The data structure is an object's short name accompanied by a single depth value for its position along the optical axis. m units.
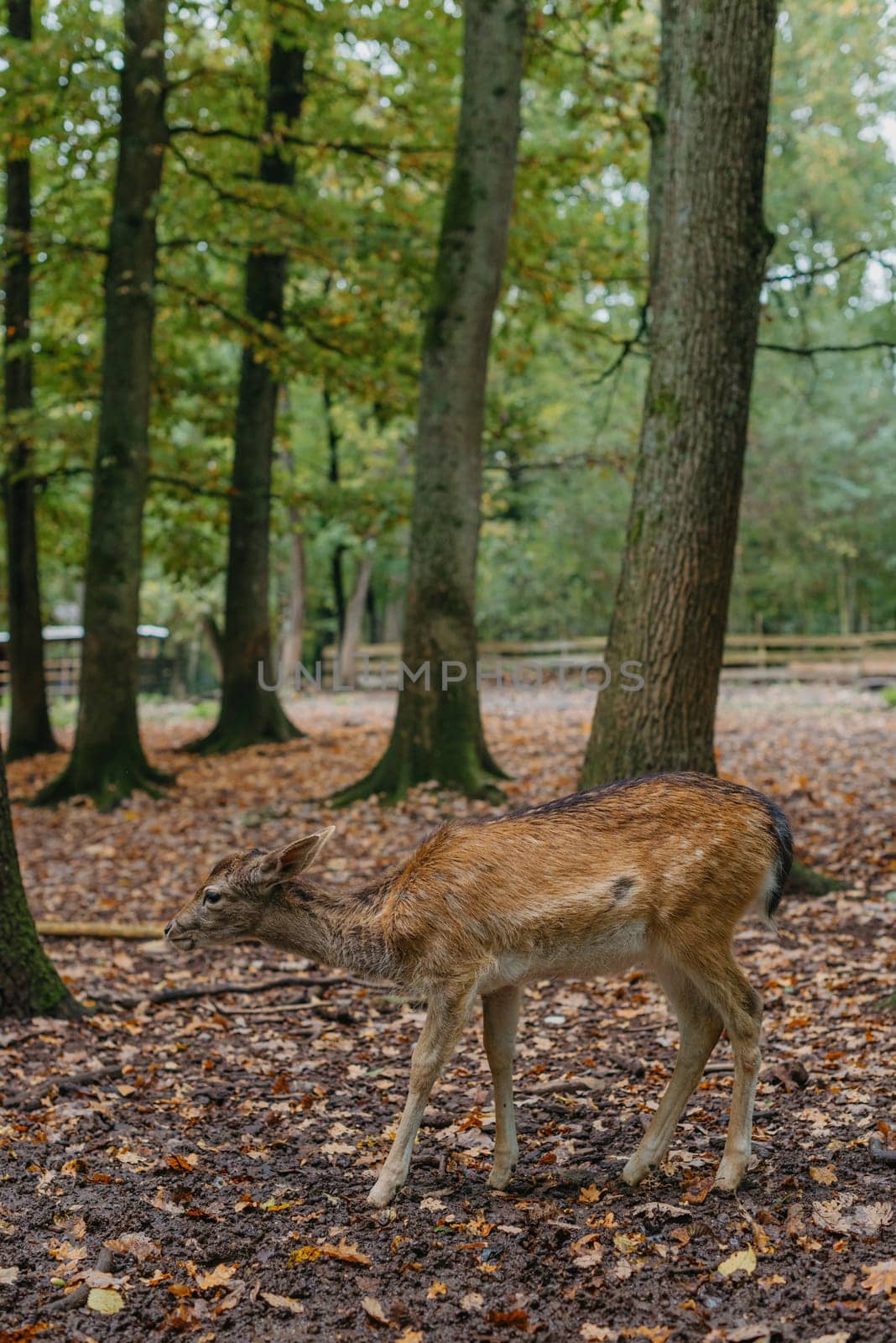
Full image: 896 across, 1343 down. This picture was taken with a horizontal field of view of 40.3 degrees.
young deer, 4.34
